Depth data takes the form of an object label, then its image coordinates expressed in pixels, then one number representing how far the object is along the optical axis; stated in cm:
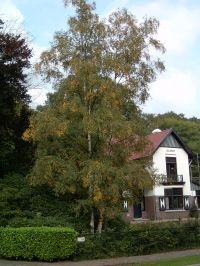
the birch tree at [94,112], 2027
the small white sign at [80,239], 1929
